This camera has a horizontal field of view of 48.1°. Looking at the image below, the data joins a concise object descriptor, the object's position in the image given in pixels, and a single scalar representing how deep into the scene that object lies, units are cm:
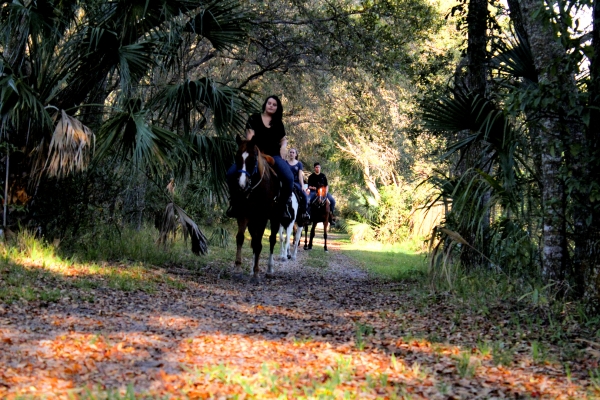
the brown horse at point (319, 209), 2084
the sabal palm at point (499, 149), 802
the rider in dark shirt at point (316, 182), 2072
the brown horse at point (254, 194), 1042
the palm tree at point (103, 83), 993
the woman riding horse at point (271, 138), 1102
